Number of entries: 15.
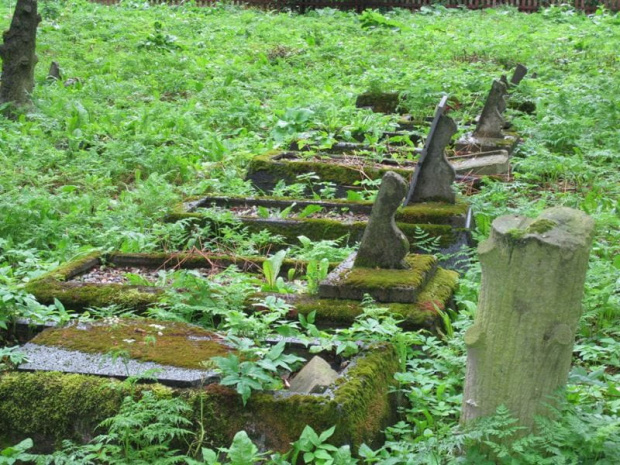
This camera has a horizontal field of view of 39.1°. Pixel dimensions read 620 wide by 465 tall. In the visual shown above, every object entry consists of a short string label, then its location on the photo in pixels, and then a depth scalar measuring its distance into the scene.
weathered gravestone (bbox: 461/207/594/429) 3.28
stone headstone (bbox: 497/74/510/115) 10.08
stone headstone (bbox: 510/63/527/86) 12.43
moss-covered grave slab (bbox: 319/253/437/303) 5.18
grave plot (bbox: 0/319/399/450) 3.86
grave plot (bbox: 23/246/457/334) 5.13
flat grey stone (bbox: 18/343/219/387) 4.09
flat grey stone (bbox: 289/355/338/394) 4.08
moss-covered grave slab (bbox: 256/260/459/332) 4.99
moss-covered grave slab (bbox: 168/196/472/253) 6.81
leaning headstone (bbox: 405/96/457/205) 7.28
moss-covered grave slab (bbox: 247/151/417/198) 8.67
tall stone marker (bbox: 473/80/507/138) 9.88
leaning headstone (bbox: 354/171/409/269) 5.46
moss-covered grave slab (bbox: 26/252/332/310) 5.47
